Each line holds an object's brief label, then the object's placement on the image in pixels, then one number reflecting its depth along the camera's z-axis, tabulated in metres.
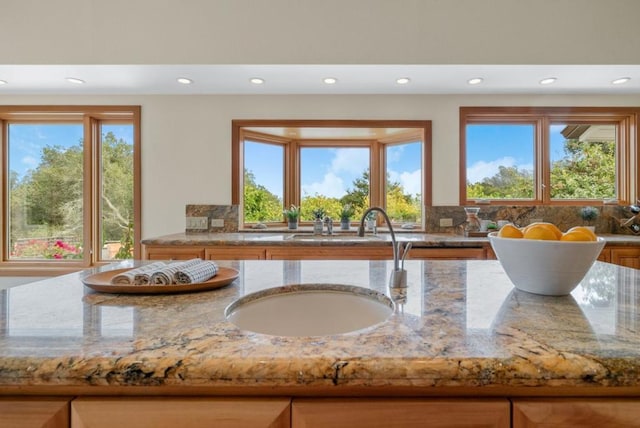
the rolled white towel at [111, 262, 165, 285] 0.91
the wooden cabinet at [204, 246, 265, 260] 2.46
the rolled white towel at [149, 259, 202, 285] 0.91
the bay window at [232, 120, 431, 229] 3.21
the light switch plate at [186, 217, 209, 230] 3.04
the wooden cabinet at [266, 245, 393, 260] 2.43
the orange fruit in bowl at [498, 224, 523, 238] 0.86
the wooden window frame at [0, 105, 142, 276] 3.00
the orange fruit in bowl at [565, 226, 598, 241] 0.78
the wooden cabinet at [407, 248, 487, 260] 2.41
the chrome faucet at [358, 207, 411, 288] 0.95
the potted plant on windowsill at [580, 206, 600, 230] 2.93
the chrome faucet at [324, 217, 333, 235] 3.02
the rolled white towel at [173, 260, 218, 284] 0.93
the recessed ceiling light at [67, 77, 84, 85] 2.56
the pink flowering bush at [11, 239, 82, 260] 3.12
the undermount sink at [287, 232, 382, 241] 2.73
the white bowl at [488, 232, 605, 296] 0.75
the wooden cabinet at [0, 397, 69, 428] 0.51
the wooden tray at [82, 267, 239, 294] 0.87
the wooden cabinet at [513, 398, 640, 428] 0.51
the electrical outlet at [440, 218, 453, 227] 3.00
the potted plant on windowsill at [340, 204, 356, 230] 3.17
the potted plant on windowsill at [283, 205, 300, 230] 3.18
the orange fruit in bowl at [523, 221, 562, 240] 0.81
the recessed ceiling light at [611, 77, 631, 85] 2.52
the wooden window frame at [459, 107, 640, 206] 2.96
